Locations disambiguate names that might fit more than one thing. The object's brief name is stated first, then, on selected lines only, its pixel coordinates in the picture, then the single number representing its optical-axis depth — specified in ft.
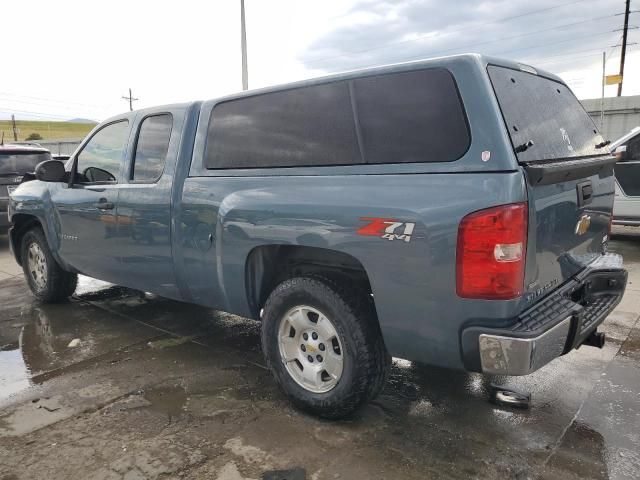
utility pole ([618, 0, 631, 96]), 108.27
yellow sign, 73.82
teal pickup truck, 7.86
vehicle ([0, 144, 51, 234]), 29.53
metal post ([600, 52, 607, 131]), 53.26
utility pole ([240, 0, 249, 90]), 44.68
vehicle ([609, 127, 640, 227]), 24.88
